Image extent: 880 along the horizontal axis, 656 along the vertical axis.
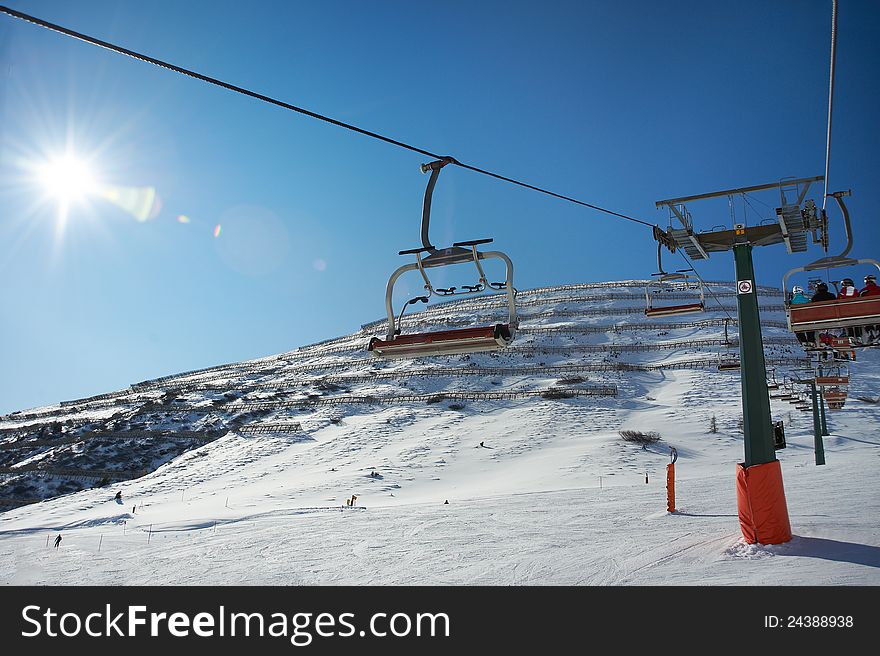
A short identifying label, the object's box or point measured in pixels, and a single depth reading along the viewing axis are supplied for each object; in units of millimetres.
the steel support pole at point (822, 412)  23444
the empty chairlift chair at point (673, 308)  12418
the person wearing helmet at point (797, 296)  10384
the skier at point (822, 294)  10780
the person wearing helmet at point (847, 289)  10250
